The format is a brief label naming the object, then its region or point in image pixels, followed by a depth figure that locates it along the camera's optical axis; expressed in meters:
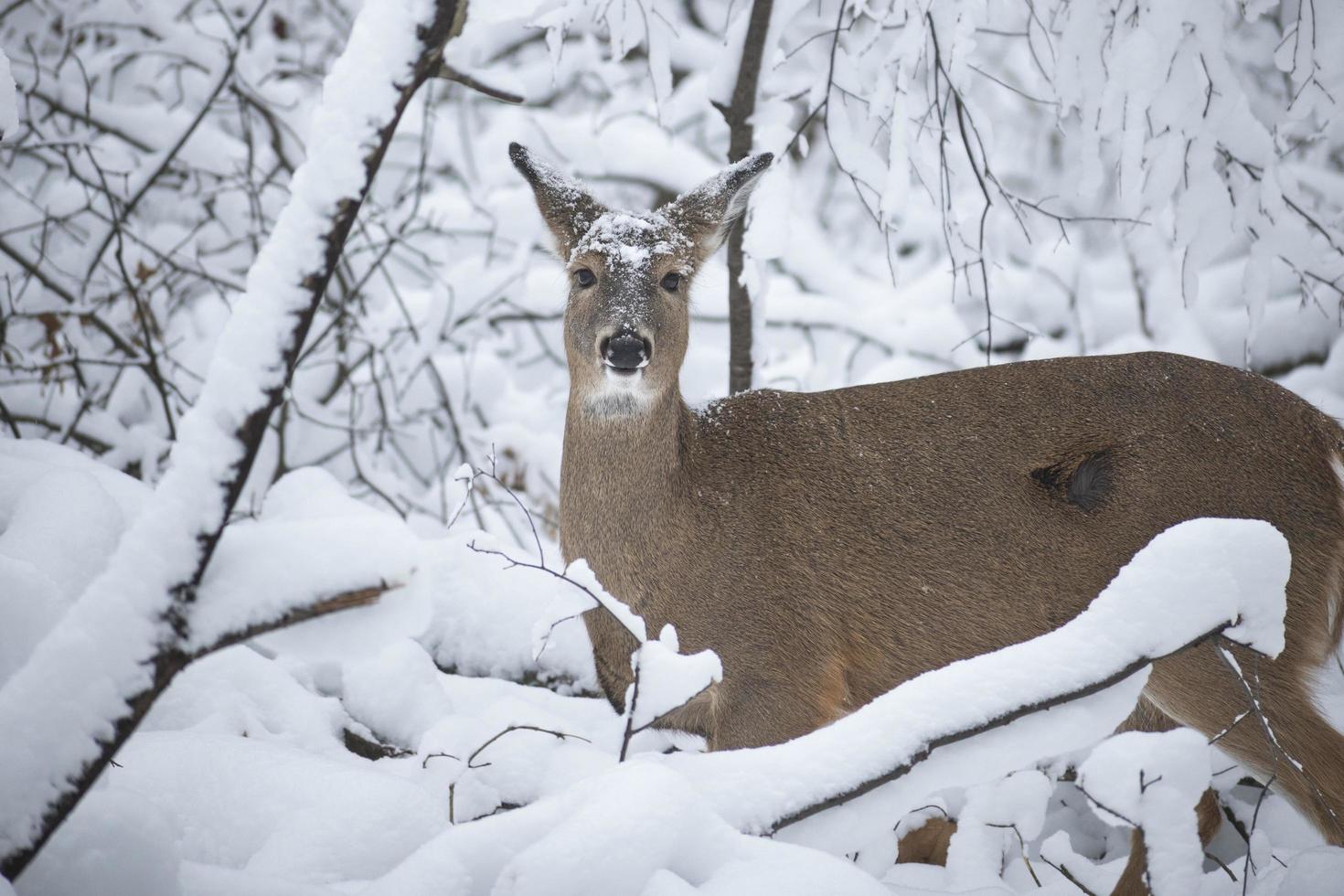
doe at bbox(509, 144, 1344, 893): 13.55
